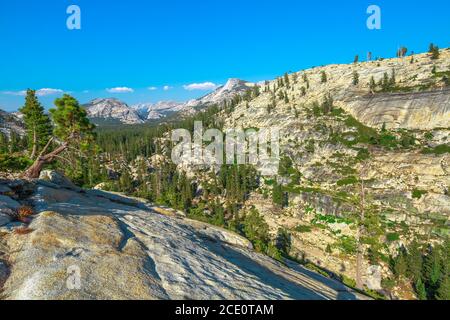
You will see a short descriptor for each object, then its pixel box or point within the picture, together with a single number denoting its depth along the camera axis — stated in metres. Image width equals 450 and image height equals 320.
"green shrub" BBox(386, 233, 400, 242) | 90.31
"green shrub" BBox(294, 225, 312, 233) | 99.06
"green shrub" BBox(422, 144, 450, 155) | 125.57
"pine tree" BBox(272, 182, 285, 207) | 118.06
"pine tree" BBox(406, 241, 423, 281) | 74.62
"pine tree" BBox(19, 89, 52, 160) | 54.31
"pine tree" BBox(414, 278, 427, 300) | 68.25
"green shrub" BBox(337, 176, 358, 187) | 123.90
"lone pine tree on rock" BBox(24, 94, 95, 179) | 31.33
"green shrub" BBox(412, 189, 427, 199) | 107.75
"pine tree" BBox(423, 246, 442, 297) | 73.50
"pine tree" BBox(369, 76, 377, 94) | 187.69
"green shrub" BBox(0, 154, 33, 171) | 33.59
